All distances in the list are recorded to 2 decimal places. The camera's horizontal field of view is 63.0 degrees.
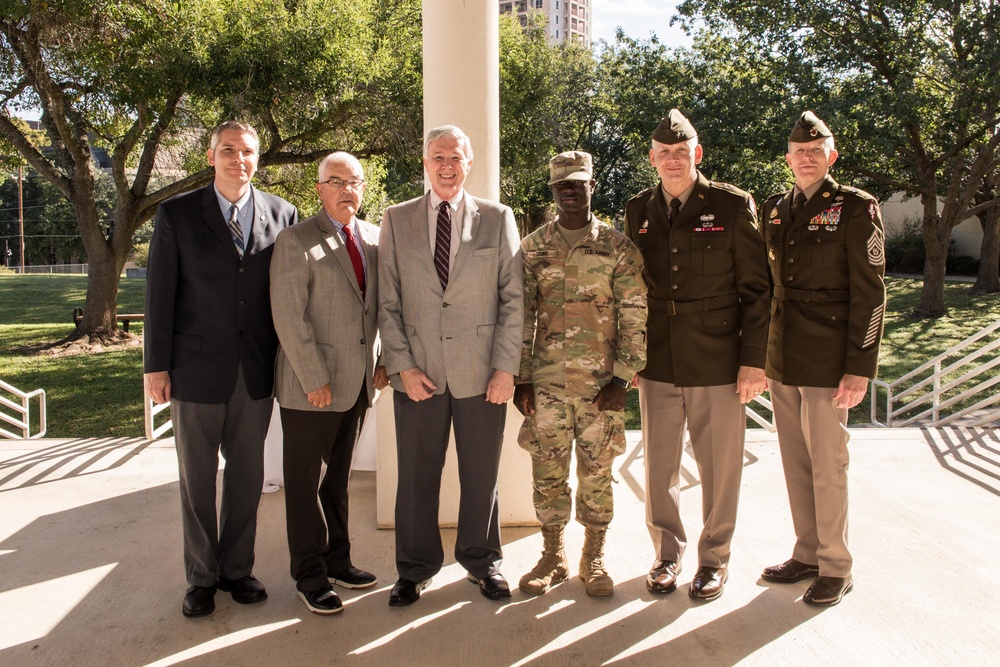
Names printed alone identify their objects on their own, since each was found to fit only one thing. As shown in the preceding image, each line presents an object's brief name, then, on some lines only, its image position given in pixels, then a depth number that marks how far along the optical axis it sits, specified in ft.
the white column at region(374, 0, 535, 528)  13.97
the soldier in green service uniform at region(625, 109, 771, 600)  11.84
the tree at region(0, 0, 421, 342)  39.11
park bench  58.18
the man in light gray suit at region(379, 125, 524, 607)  11.53
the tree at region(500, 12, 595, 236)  55.77
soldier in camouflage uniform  11.73
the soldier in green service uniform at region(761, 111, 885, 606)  11.53
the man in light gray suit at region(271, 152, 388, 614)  11.16
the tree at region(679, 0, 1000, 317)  52.54
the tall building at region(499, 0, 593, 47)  416.26
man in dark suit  11.24
